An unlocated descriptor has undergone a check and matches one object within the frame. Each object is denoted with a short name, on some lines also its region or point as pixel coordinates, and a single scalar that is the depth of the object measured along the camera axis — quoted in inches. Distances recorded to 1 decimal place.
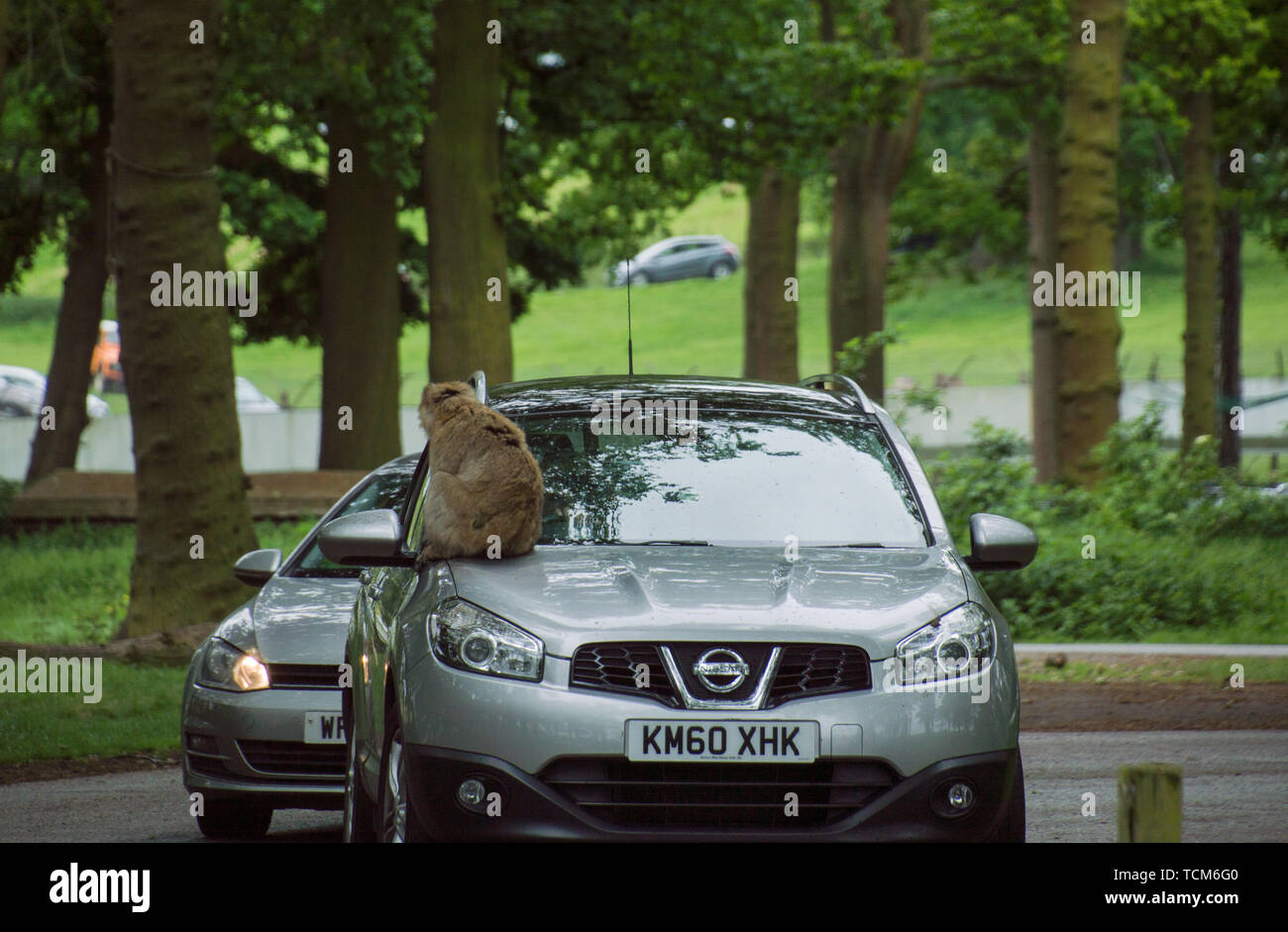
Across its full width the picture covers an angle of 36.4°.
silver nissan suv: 212.7
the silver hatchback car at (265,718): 313.6
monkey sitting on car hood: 241.8
